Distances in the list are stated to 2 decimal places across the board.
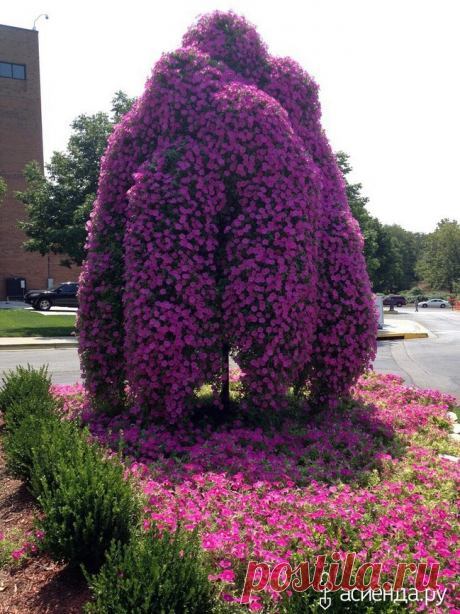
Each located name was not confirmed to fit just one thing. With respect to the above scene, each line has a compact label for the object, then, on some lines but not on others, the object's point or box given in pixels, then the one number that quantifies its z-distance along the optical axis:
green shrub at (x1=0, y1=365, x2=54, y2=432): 4.85
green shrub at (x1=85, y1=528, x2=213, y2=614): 2.21
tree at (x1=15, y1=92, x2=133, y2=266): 18.77
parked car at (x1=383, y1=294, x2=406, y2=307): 61.78
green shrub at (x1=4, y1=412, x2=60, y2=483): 3.89
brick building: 35.50
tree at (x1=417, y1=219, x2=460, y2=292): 74.62
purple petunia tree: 4.85
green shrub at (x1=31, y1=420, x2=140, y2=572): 2.85
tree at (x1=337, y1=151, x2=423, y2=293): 21.05
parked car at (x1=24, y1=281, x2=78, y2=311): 28.94
